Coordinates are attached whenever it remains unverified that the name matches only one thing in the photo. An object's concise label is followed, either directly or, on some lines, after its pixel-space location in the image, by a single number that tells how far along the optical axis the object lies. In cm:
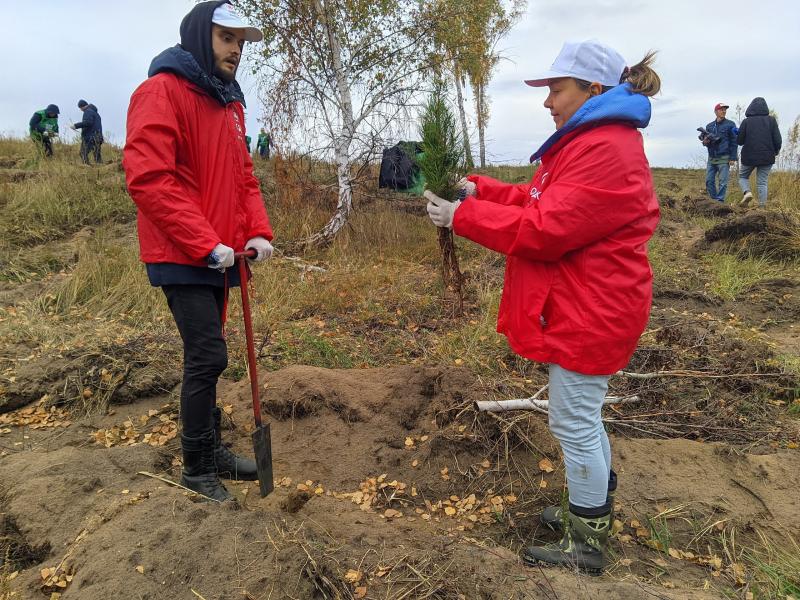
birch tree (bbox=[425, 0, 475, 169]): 870
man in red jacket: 232
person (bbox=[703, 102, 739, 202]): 1113
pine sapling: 296
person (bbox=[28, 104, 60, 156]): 1315
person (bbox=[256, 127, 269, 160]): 1266
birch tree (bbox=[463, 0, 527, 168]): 902
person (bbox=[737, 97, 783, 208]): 998
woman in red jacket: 188
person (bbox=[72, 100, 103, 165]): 1314
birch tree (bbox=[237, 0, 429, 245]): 840
